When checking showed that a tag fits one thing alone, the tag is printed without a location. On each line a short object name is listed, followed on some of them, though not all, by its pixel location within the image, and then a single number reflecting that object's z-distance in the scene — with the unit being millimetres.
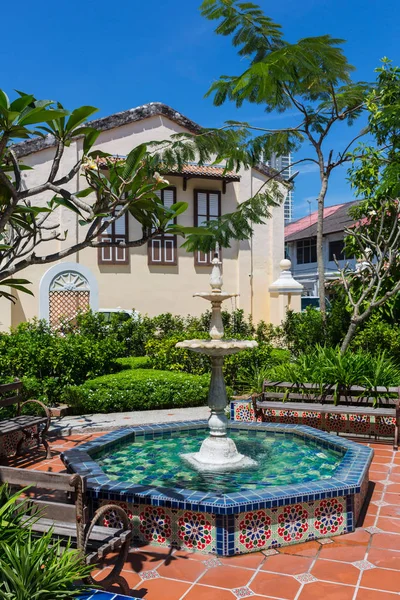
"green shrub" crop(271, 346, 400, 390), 8875
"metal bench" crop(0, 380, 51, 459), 7427
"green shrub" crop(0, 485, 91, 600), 3039
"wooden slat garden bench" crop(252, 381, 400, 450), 8188
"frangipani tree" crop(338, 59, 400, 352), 10922
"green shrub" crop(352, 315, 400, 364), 11344
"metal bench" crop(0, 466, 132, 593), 3650
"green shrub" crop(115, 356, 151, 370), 13023
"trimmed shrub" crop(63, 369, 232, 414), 10008
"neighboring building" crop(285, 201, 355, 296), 30969
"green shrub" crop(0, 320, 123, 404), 10453
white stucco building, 16016
